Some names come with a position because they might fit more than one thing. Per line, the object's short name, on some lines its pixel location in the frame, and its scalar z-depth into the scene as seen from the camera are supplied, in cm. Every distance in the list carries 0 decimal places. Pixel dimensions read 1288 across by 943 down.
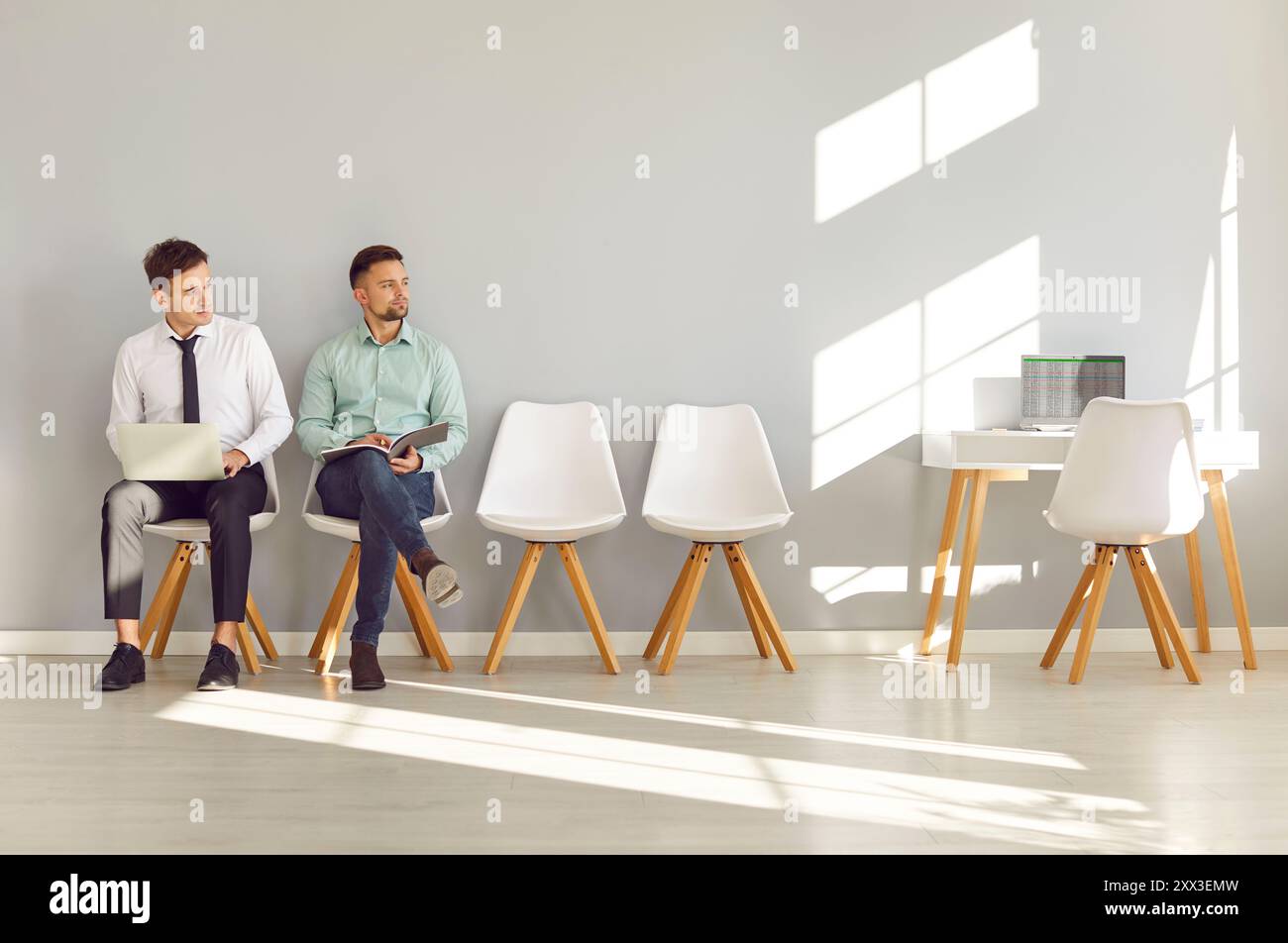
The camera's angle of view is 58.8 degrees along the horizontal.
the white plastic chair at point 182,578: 354
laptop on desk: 405
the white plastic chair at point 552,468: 393
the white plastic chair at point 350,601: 364
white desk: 371
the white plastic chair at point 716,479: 385
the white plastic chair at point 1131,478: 349
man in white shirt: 340
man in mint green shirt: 362
